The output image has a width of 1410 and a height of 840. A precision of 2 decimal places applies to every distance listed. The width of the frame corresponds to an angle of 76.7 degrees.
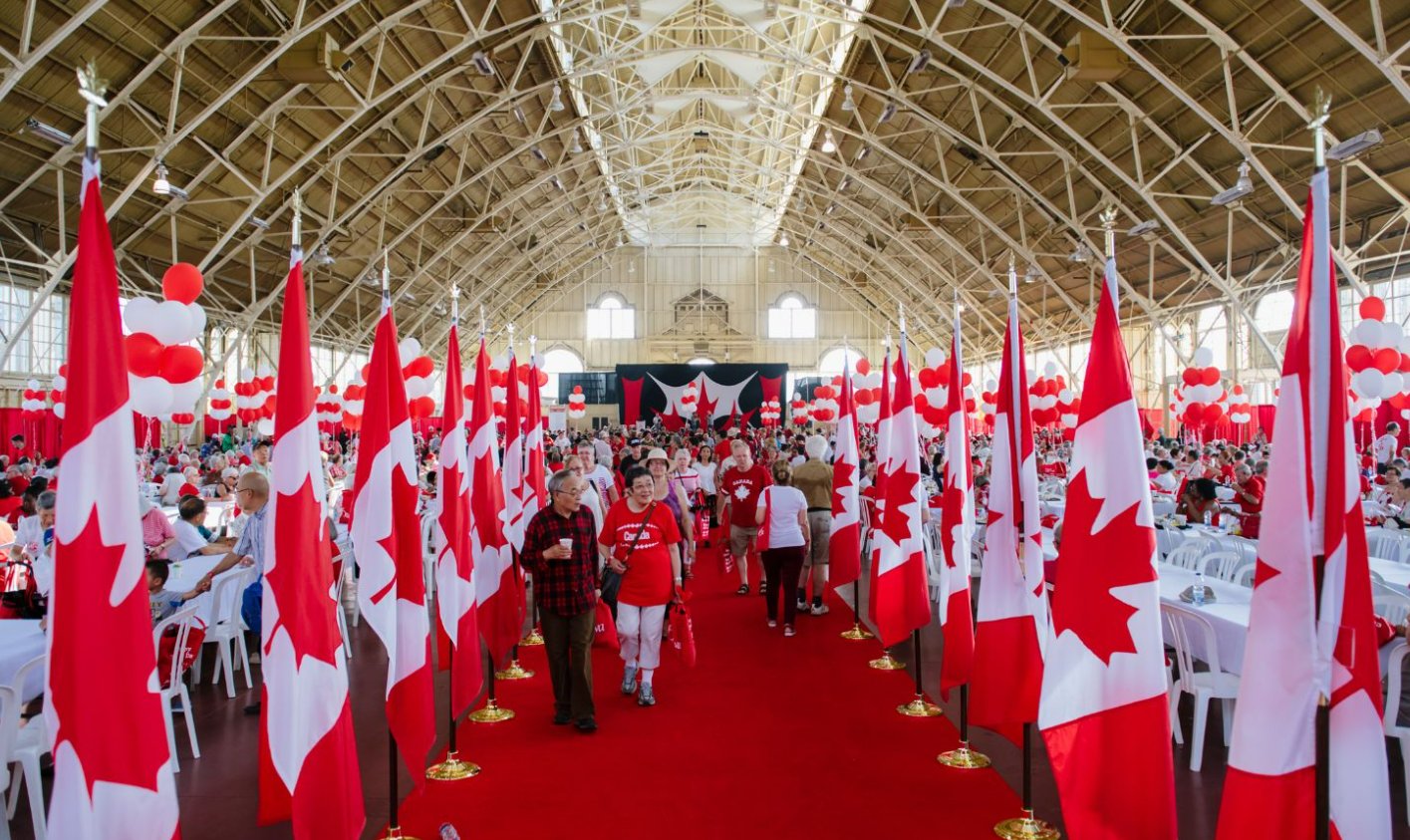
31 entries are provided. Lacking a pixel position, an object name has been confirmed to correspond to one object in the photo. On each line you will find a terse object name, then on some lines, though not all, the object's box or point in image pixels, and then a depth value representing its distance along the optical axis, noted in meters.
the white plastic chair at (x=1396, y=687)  3.35
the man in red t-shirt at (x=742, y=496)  7.52
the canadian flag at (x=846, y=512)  6.50
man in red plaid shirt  4.39
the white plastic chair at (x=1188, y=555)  6.58
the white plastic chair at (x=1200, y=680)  3.90
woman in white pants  4.70
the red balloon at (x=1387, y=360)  9.17
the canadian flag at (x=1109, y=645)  2.51
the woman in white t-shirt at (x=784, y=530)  6.14
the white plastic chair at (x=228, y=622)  4.89
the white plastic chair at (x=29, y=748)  3.00
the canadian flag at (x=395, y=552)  3.06
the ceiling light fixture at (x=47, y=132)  9.05
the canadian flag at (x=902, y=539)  4.97
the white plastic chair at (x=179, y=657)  3.97
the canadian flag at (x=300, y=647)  2.65
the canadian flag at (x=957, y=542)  4.12
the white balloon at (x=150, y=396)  6.66
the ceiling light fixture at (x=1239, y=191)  11.00
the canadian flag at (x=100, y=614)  1.89
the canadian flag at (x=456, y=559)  4.07
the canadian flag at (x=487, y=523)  4.84
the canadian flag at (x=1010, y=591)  3.45
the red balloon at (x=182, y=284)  7.05
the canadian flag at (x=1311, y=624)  1.89
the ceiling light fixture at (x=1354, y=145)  9.11
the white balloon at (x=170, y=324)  6.74
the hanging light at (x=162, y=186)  10.69
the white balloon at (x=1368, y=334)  9.30
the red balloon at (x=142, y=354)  6.59
